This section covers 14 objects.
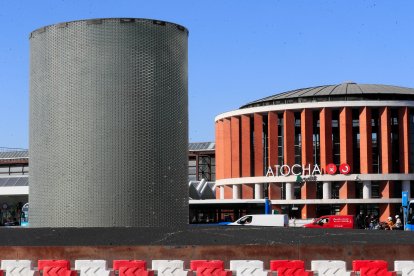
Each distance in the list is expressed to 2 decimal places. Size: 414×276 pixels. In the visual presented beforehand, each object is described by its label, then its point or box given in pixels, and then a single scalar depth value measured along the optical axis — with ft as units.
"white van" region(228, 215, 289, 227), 183.32
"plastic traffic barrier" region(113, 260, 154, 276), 65.82
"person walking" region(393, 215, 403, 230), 193.12
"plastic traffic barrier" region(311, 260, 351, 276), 63.82
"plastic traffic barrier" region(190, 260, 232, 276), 63.93
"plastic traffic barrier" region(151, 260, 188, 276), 66.45
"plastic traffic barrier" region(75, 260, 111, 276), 65.39
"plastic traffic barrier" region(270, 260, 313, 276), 62.54
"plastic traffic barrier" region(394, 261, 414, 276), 67.27
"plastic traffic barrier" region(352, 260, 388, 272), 64.23
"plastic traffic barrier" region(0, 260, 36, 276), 67.56
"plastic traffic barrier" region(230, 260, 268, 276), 61.89
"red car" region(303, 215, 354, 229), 195.52
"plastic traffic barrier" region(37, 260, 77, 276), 66.72
